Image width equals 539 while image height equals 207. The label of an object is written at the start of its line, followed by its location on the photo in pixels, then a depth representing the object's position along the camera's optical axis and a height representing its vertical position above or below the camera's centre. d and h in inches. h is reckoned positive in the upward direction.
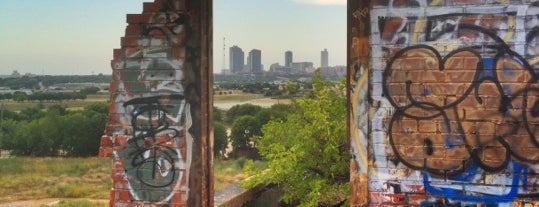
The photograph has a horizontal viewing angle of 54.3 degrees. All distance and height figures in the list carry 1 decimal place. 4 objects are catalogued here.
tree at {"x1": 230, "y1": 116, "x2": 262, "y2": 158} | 1205.7 -139.7
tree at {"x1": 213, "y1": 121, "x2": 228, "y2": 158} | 1268.1 -159.5
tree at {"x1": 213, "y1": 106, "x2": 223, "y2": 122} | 1518.8 -118.3
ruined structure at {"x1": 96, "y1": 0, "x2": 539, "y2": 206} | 121.0 -6.8
